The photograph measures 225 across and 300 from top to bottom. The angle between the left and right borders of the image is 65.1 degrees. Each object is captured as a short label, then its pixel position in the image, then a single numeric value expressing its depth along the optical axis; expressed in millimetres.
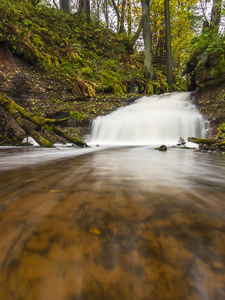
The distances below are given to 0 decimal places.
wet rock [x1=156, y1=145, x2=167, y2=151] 4132
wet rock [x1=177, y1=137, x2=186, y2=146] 5363
